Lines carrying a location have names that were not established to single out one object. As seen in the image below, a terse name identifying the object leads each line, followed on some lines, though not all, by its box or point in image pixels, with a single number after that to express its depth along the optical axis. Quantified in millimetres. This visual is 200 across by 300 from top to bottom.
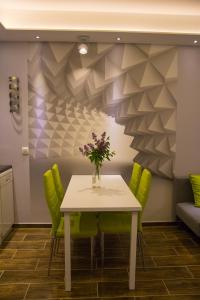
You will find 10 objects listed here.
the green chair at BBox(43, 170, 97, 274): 2322
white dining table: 2107
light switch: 3459
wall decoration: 3338
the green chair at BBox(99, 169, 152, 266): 2436
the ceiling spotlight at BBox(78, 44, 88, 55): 3182
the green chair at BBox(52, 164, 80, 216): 2842
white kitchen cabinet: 3010
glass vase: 2793
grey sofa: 3026
